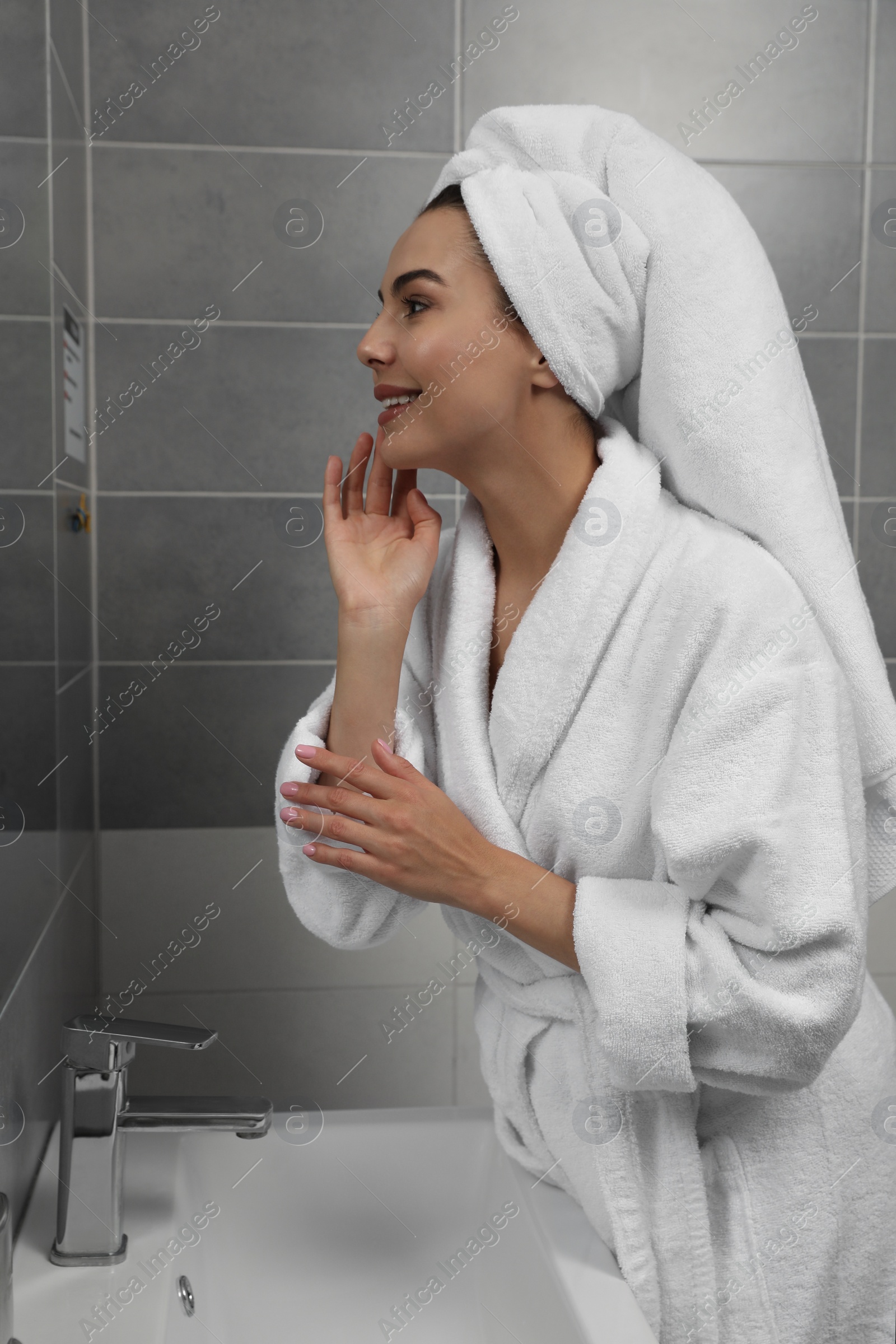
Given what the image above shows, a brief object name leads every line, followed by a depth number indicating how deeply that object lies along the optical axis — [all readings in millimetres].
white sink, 875
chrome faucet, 941
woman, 820
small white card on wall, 1364
